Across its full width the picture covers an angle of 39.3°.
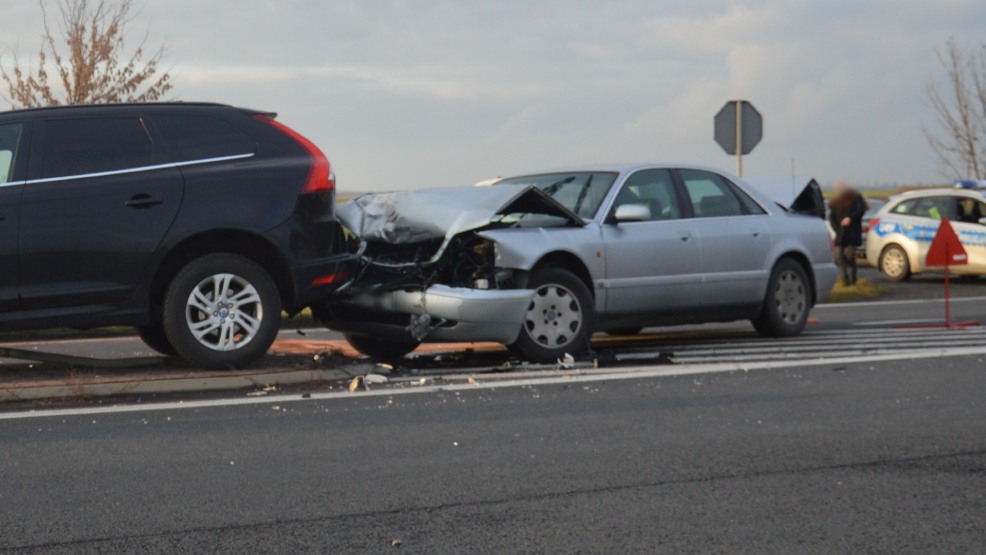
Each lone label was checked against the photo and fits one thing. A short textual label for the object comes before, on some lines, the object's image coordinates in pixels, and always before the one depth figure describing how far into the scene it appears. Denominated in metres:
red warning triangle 14.27
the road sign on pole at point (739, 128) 19.48
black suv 8.64
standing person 20.86
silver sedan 9.97
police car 22.56
